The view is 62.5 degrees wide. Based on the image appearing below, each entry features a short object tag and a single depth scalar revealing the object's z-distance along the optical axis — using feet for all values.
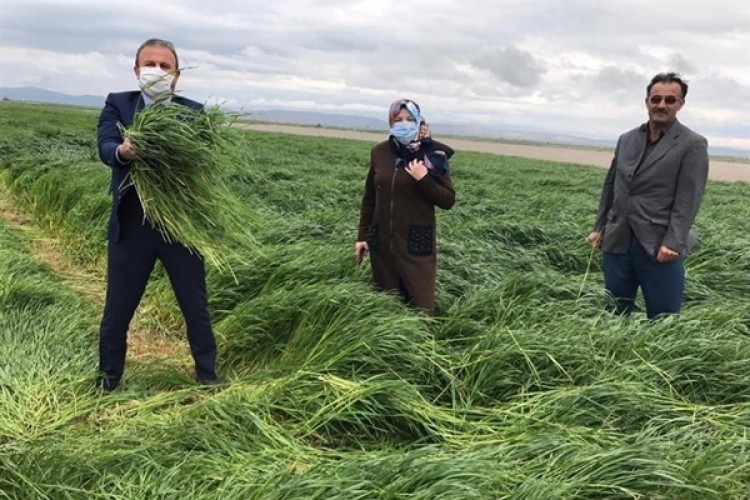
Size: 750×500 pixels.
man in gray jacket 11.59
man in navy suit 10.36
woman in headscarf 11.67
